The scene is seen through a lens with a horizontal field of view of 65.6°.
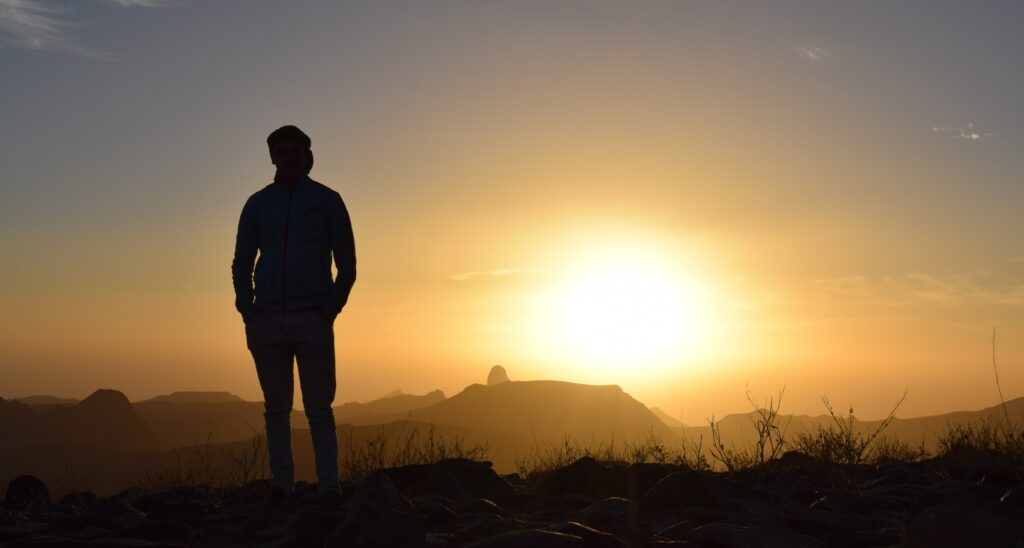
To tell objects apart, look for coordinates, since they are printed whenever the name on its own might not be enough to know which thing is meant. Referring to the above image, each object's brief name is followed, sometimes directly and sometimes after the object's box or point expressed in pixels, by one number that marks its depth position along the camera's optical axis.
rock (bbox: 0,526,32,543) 4.09
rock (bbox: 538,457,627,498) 5.75
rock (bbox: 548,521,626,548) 3.18
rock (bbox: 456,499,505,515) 4.85
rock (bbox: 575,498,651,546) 3.40
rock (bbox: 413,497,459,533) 4.22
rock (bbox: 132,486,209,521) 5.29
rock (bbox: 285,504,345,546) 3.64
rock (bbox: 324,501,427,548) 3.11
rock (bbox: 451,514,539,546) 3.74
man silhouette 5.66
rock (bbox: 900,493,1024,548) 2.80
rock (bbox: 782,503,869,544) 3.80
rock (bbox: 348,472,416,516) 4.11
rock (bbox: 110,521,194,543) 4.08
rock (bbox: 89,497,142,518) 5.23
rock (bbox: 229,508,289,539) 4.24
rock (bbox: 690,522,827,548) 3.33
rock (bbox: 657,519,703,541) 3.69
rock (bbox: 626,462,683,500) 5.50
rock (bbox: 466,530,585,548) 2.99
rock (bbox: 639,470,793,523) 4.59
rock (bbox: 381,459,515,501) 5.96
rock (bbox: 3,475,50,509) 6.90
